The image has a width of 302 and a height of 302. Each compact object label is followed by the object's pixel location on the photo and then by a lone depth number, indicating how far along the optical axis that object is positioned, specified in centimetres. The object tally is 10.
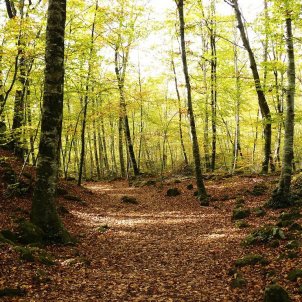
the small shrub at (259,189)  1478
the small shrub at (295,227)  822
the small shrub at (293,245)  700
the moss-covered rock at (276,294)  467
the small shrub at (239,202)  1340
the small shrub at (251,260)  679
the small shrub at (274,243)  760
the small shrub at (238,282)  582
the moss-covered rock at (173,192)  1850
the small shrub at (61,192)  1535
